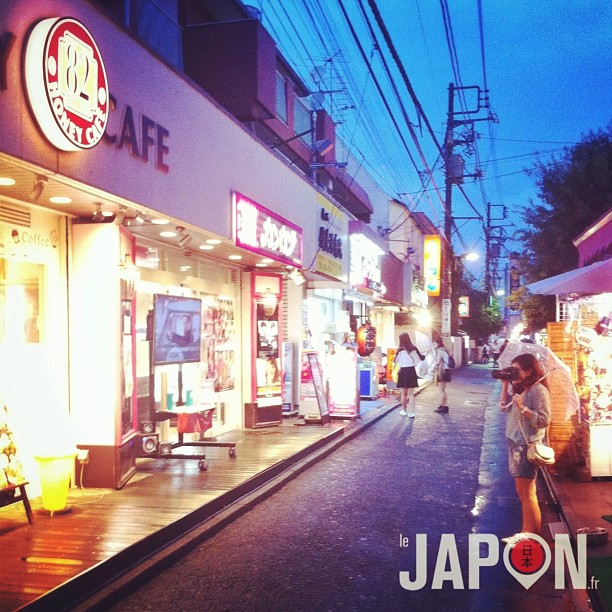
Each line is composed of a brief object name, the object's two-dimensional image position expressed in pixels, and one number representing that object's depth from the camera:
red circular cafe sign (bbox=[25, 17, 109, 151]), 5.64
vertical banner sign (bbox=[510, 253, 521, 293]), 26.02
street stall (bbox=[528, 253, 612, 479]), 8.76
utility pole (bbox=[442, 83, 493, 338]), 27.53
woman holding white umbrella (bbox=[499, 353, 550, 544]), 6.09
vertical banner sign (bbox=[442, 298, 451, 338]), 30.89
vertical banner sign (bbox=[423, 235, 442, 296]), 34.84
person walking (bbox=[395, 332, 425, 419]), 16.33
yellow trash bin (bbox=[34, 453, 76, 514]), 6.85
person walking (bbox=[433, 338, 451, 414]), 17.50
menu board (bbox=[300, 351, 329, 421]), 14.20
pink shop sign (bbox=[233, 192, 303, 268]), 10.87
